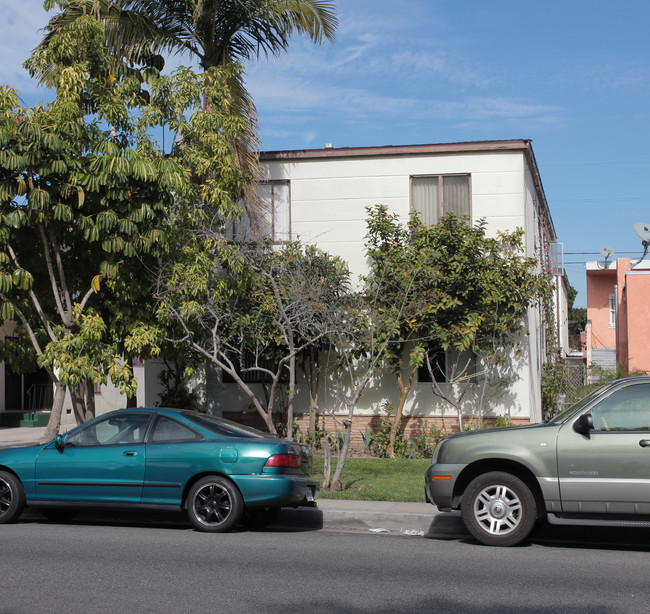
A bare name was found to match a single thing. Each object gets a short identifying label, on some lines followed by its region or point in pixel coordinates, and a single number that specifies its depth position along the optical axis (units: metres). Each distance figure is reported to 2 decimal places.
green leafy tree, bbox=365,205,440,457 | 15.17
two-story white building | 16.70
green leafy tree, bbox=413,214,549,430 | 15.45
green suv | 7.79
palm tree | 15.04
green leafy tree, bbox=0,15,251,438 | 11.66
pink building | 29.64
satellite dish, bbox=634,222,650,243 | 28.66
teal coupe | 8.82
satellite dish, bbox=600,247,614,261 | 37.74
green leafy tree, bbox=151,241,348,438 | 12.66
